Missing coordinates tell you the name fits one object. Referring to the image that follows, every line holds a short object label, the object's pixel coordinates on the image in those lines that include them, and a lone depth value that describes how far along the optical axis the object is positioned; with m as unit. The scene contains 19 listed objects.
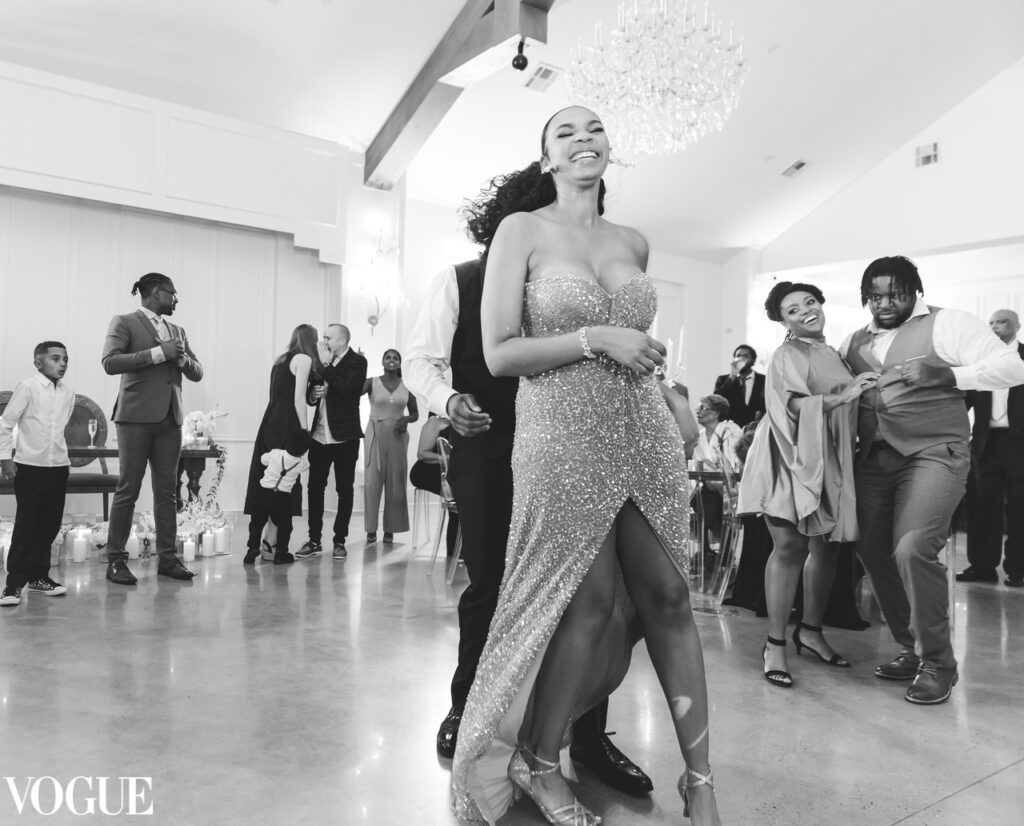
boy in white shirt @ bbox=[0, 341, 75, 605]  3.68
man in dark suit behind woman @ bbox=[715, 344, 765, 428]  6.96
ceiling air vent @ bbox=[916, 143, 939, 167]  9.39
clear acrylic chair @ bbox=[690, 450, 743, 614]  3.87
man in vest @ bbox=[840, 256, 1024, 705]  2.60
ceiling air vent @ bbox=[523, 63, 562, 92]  7.20
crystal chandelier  5.79
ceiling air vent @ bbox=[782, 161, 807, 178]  9.59
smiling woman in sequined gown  1.65
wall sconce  8.02
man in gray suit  4.14
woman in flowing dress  2.79
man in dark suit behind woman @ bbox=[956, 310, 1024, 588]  5.09
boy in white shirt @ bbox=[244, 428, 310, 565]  4.88
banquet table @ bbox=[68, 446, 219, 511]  5.39
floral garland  5.32
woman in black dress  4.95
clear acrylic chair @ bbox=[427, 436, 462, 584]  4.38
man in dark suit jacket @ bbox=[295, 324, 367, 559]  5.28
